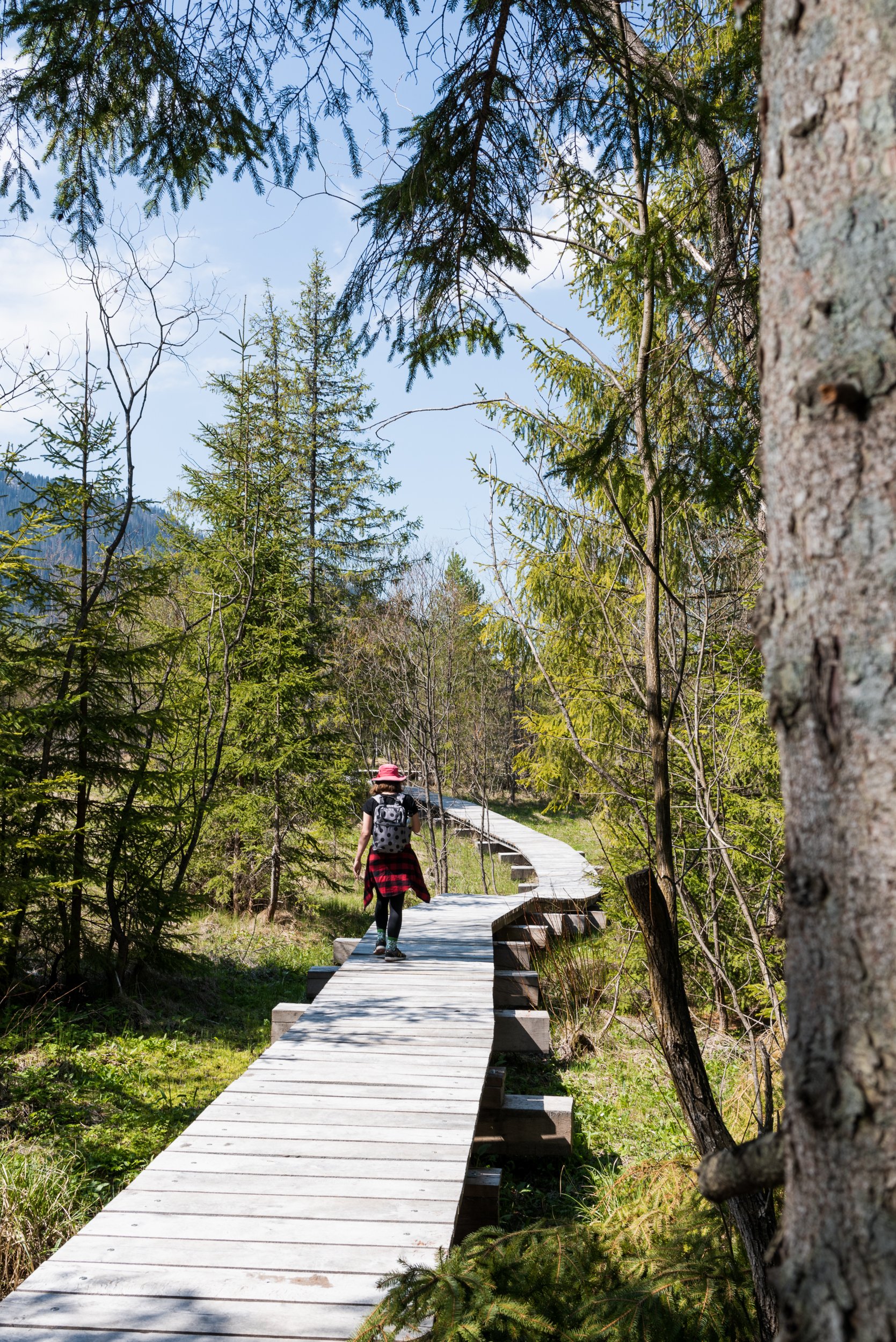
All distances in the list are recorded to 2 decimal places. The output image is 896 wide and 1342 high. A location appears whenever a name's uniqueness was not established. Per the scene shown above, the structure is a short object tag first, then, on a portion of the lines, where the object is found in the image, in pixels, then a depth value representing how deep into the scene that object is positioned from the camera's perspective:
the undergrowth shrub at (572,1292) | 2.35
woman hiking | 6.85
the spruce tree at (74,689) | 6.45
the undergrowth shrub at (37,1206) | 3.72
